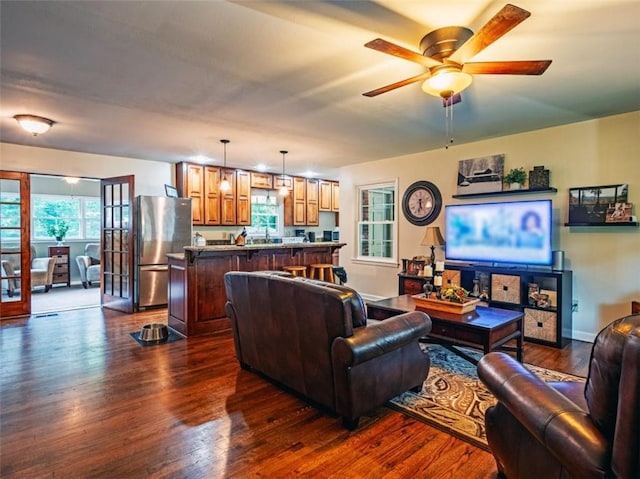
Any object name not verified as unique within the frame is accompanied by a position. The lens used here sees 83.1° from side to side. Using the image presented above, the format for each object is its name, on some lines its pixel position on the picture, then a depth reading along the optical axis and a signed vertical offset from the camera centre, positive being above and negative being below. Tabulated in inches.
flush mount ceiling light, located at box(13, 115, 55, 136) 148.8 +47.4
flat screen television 161.5 +0.7
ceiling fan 77.3 +40.7
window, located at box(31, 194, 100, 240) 320.5 +19.4
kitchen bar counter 165.0 -22.0
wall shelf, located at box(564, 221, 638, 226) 145.2 +3.9
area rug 90.4 -47.9
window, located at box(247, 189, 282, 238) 305.3 +17.3
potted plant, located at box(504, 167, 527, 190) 176.6 +27.3
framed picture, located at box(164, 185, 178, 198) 238.1 +29.4
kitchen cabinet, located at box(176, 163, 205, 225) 251.0 +34.9
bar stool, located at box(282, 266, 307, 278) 200.4 -19.6
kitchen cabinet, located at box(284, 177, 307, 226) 317.7 +26.5
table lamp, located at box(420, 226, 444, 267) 203.3 -2.9
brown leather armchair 40.9 -25.3
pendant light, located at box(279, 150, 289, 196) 220.4 +40.7
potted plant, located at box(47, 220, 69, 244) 319.7 +5.1
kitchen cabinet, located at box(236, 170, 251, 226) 279.7 +29.2
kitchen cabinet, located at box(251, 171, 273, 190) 290.1 +44.6
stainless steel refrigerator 221.5 -3.0
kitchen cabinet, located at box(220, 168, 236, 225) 271.1 +25.8
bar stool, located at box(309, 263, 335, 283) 214.8 -21.9
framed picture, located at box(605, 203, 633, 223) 147.4 +8.6
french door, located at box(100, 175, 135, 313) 220.1 -4.7
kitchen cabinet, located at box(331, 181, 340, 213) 349.4 +38.2
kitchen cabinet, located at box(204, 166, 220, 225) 262.1 +29.3
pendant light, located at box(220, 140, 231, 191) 196.9 +46.6
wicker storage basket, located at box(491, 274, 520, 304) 165.5 -25.5
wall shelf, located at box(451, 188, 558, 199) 168.6 +20.7
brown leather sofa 86.5 -28.3
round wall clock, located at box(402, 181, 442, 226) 217.2 +19.4
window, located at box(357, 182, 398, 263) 249.4 +8.0
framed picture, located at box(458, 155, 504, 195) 187.5 +31.9
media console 154.6 -28.4
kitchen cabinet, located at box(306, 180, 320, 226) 329.7 +29.0
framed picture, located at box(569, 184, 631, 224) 150.6 +13.8
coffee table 111.0 -30.4
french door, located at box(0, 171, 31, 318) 198.2 -4.5
